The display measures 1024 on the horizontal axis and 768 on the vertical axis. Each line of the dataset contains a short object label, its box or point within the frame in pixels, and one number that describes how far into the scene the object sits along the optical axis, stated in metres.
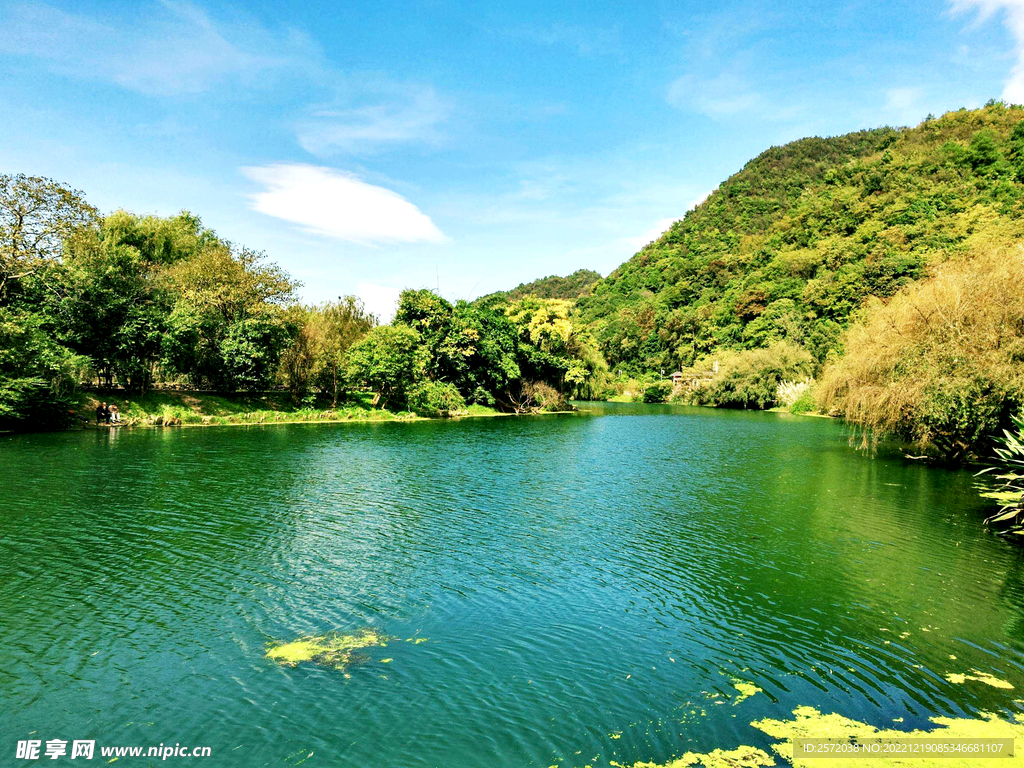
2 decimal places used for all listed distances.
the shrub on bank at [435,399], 51.84
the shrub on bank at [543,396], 63.81
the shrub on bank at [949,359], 20.19
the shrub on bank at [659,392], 92.75
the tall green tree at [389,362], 48.78
